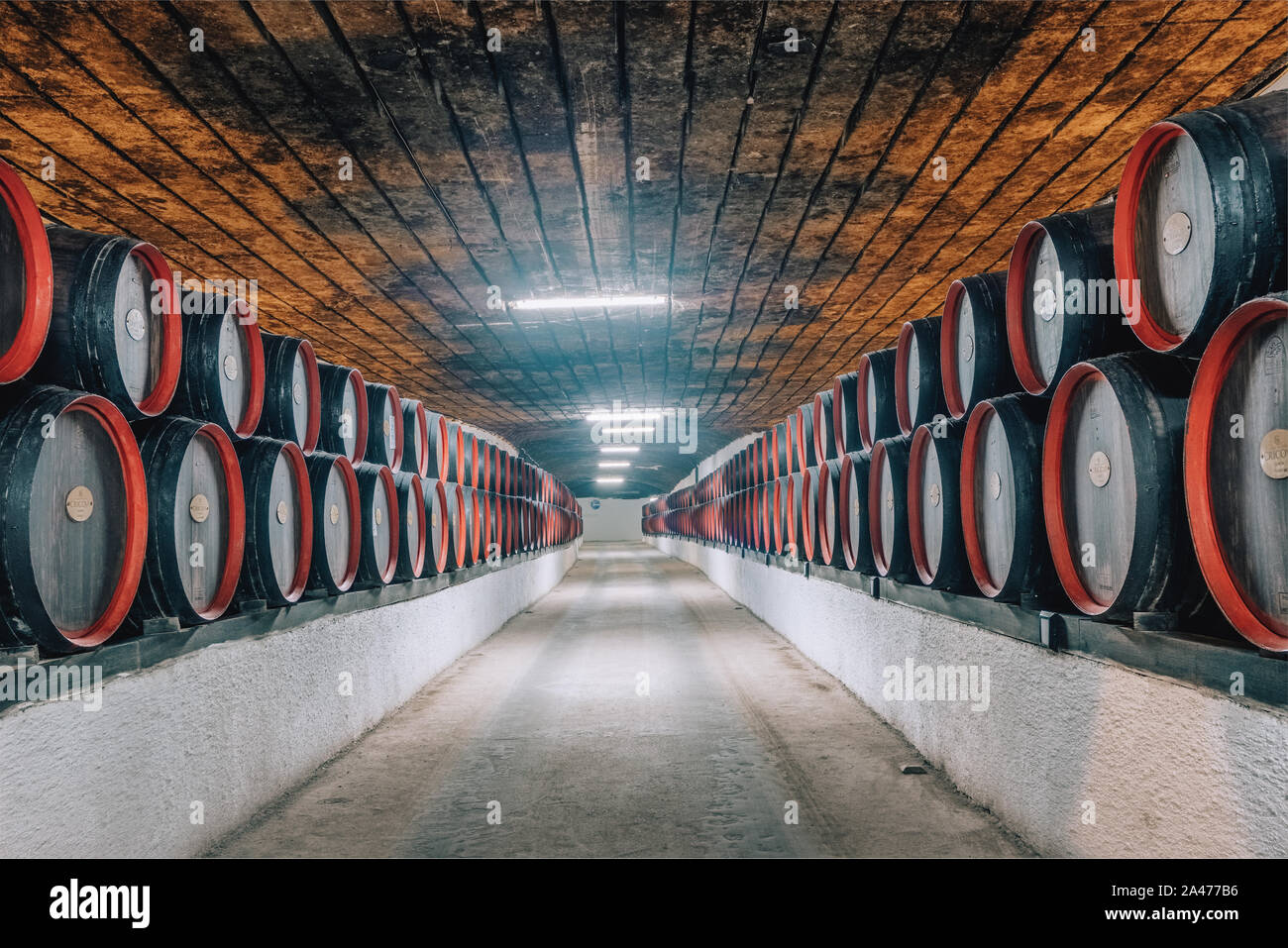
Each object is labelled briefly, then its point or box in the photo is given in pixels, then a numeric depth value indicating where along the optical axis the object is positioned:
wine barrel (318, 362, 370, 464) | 5.03
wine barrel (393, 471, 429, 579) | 6.18
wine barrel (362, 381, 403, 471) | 5.74
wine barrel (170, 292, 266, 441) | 3.46
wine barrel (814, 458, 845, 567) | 6.10
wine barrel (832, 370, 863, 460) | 5.93
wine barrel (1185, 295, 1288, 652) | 1.93
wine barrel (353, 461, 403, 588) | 5.30
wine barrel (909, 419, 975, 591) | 3.91
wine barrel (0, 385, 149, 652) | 2.25
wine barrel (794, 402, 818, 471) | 7.63
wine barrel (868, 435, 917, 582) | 4.71
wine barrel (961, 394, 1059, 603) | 3.17
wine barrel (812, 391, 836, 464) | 6.66
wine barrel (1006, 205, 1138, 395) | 2.86
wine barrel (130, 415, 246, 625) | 3.01
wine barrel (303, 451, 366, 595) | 4.50
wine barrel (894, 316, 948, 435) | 4.41
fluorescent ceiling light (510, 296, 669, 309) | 7.22
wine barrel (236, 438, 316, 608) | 3.80
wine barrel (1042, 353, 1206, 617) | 2.35
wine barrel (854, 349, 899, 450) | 5.18
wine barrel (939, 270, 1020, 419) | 3.61
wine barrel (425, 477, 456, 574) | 6.80
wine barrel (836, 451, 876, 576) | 5.48
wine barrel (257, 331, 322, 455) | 4.20
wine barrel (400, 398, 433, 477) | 6.62
